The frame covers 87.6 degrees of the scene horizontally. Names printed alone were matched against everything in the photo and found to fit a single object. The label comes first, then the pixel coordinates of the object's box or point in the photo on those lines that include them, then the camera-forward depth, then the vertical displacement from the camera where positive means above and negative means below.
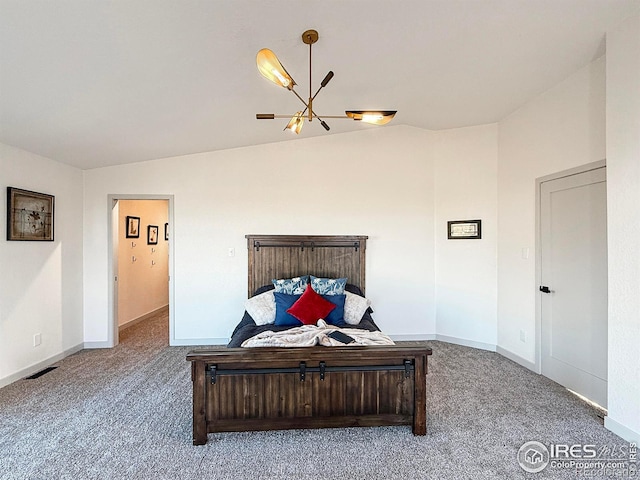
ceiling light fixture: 1.88 +0.97
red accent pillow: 3.63 -0.76
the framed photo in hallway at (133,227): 5.60 +0.22
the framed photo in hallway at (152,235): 6.35 +0.09
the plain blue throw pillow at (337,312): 3.72 -0.82
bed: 2.28 -1.04
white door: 2.89 -0.41
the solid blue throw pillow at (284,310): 3.68 -0.79
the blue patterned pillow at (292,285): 4.02 -0.56
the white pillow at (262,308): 3.79 -0.79
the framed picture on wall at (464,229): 4.36 +0.14
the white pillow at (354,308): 3.80 -0.79
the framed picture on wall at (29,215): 3.31 +0.26
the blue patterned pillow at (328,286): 4.03 -0.56
